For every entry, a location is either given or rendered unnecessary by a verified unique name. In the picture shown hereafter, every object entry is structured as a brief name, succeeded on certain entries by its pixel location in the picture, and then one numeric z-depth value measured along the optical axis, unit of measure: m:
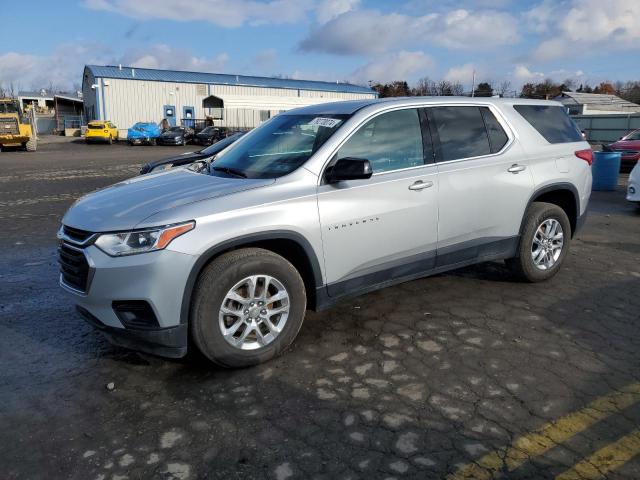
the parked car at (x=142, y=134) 40.19
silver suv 3.37
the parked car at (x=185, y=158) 9.31
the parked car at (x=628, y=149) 16.03
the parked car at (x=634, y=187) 9.55
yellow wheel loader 30.25
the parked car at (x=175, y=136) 39.38
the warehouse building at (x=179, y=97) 46.34
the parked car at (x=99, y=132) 41.03
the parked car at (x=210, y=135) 39.06
